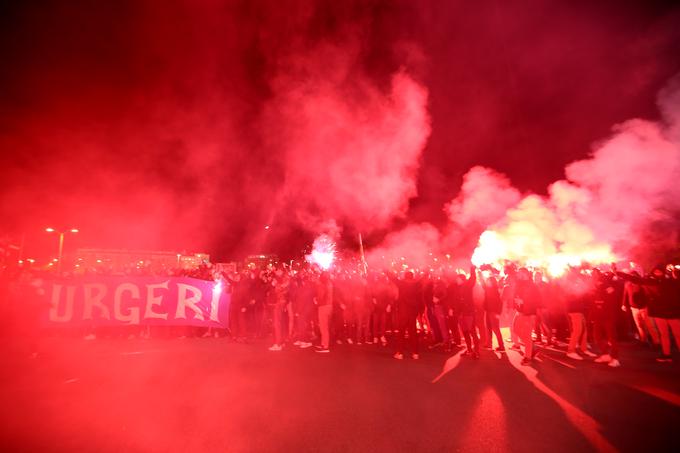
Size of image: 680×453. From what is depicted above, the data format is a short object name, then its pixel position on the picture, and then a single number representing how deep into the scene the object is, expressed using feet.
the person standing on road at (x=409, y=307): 26.02
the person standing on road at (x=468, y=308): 25.76
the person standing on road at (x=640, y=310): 26.30
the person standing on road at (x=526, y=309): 22.72
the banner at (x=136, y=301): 31.78
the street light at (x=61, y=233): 72.29
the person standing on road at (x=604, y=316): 22.77
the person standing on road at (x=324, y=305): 28.27
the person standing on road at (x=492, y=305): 27.04
